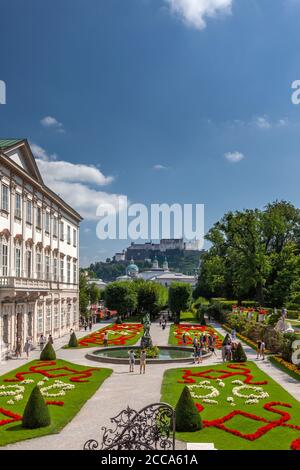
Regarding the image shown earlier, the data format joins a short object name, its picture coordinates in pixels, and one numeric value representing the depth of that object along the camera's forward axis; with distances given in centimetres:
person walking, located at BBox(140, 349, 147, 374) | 2872
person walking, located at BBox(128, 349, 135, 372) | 2950
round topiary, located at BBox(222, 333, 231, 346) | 3486
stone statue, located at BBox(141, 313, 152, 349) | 3578
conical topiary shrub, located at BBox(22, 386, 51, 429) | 1680
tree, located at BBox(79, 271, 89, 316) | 6894
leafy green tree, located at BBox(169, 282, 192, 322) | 7456
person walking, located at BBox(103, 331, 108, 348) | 4209
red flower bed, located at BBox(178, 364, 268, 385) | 2577
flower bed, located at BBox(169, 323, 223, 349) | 4490
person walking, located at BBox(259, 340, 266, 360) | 3397
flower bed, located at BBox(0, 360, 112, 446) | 1698
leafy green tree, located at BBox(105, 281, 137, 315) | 7462
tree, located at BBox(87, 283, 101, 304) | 8732
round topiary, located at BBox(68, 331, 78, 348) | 4135
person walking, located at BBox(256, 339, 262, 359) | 3477
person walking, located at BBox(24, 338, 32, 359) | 3508
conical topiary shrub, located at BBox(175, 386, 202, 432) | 1645
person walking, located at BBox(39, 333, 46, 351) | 3962
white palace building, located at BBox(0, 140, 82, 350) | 3456
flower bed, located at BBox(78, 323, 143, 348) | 4366
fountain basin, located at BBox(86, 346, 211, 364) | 3272
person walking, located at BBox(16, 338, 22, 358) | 3524
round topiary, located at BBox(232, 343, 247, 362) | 3241
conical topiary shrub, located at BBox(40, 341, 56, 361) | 3325
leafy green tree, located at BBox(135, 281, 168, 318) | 8031
